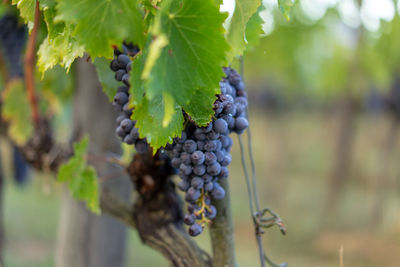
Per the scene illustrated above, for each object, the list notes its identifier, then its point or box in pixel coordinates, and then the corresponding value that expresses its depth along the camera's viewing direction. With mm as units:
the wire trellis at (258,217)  1369
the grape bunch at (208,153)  1283
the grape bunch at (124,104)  1297
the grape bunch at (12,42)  2119
